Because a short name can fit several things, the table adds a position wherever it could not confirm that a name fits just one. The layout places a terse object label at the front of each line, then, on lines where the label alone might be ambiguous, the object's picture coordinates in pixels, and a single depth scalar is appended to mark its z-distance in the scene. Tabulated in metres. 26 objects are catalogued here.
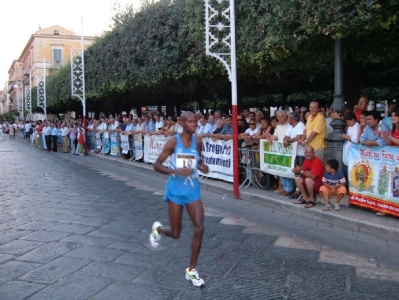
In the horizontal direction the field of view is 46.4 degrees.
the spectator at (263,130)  10.16
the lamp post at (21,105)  54.03
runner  4.71
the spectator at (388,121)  7.94
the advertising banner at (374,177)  7.12
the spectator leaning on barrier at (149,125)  16.48
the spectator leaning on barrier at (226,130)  11.08
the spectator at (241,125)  11.83
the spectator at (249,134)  10.60
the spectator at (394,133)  7.16
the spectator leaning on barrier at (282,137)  9.40
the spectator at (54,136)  26.58
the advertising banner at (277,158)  9.19
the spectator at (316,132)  8.78
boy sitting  7.87
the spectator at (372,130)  7.55
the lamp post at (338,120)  8.78
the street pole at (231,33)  9.62
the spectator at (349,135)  8.26
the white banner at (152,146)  14.78
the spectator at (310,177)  8.21
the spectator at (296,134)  9.09
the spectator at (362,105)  9.15
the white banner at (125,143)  18.11
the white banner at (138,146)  16.69
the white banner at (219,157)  10.96
